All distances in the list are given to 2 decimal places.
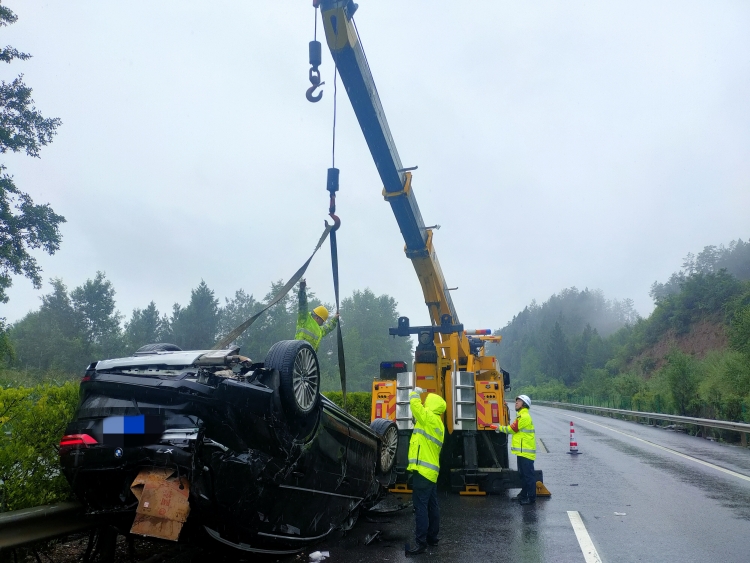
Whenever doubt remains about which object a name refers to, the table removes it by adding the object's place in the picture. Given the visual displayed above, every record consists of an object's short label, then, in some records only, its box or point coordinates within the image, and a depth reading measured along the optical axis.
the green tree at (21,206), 22.02
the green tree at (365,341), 66.38
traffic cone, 13.63
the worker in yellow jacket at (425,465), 5.74
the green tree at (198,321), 51.47
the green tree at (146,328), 52.38
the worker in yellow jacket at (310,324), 6.32
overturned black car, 4.01
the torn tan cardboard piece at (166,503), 3.99
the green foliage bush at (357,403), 14.05
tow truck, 7.37
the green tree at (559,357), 95.50
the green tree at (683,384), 23.42
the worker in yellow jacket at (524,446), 7.87
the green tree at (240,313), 50.57
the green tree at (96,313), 51.25
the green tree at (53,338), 46.97
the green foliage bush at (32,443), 4.13
